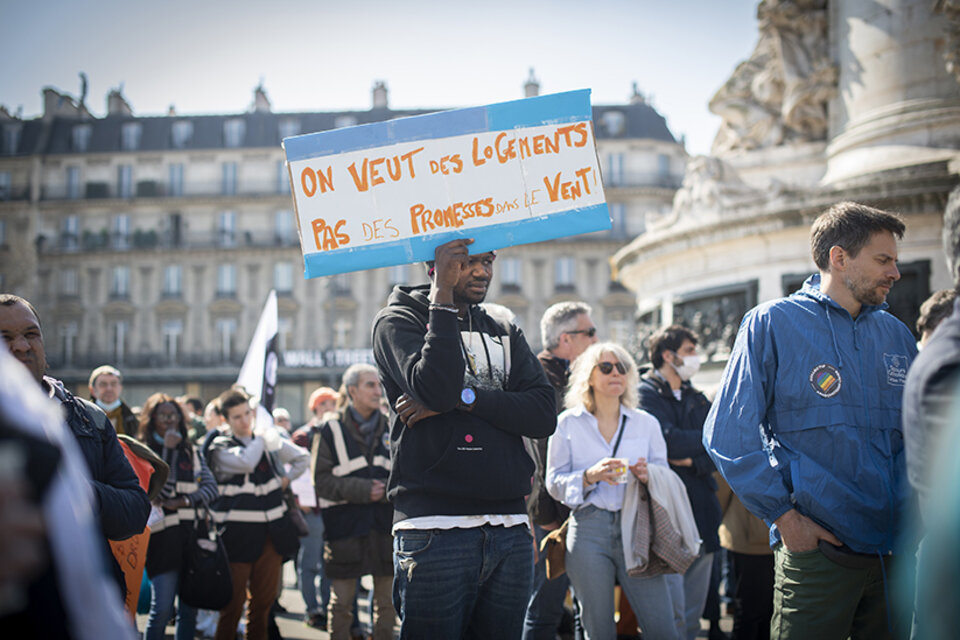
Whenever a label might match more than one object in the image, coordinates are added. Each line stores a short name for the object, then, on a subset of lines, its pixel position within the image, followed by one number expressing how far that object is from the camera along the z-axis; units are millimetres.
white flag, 8219
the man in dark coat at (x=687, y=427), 5227
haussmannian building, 47219
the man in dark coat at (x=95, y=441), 2965
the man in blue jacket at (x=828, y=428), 2893
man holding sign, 3014
